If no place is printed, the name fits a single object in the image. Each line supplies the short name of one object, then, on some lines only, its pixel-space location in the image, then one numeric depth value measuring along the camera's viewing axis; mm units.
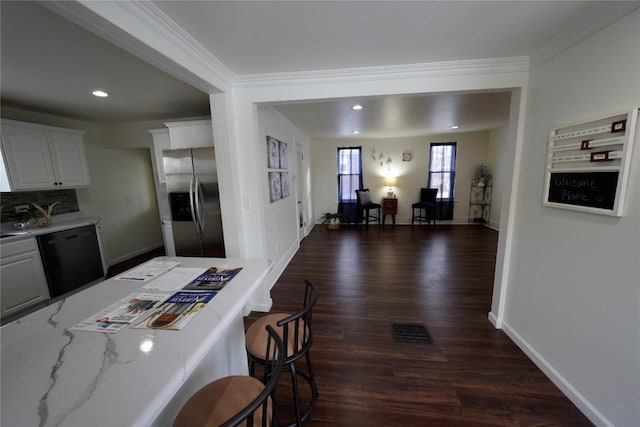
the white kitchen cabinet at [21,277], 2412
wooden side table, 6277
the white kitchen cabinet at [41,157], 2637
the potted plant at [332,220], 6422
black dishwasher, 2779
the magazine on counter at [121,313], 934
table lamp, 6562
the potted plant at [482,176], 5891
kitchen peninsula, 608
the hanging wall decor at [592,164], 1241
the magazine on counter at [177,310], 938
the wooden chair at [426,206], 6184
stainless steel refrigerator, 2863
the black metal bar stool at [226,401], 860
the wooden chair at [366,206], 6359
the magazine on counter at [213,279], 1244
